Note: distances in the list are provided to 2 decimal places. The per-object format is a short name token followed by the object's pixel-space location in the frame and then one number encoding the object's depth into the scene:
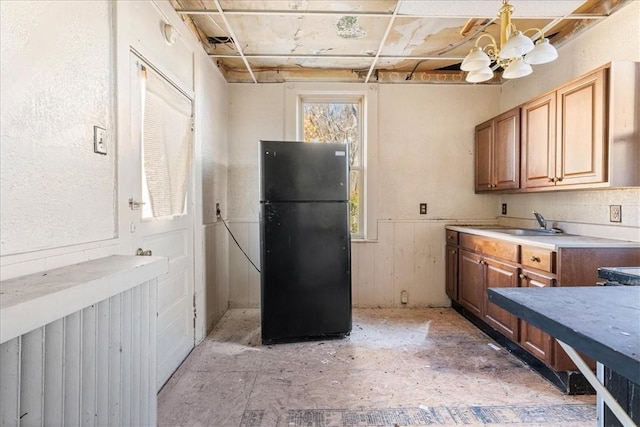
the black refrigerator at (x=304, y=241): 2.63
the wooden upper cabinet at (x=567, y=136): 1.99
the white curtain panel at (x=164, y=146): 1.87
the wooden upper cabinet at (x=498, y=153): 2.82
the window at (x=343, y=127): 3.61
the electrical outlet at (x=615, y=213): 2.17
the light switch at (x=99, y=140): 1.41
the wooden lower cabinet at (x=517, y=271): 1.95
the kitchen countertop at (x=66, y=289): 0.69
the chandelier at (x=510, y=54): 1.73
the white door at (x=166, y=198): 1.78
